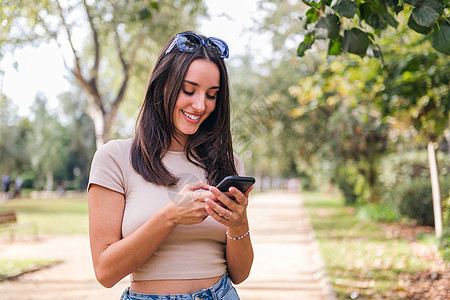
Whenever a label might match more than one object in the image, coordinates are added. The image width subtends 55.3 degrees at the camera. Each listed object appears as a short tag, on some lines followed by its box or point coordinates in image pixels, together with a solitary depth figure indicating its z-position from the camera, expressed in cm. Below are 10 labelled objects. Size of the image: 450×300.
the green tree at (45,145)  3450
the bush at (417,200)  1025
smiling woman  161
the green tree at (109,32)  747
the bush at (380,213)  1261
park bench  1053
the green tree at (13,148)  3672
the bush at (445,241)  647
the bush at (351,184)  1708
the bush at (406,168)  1183
